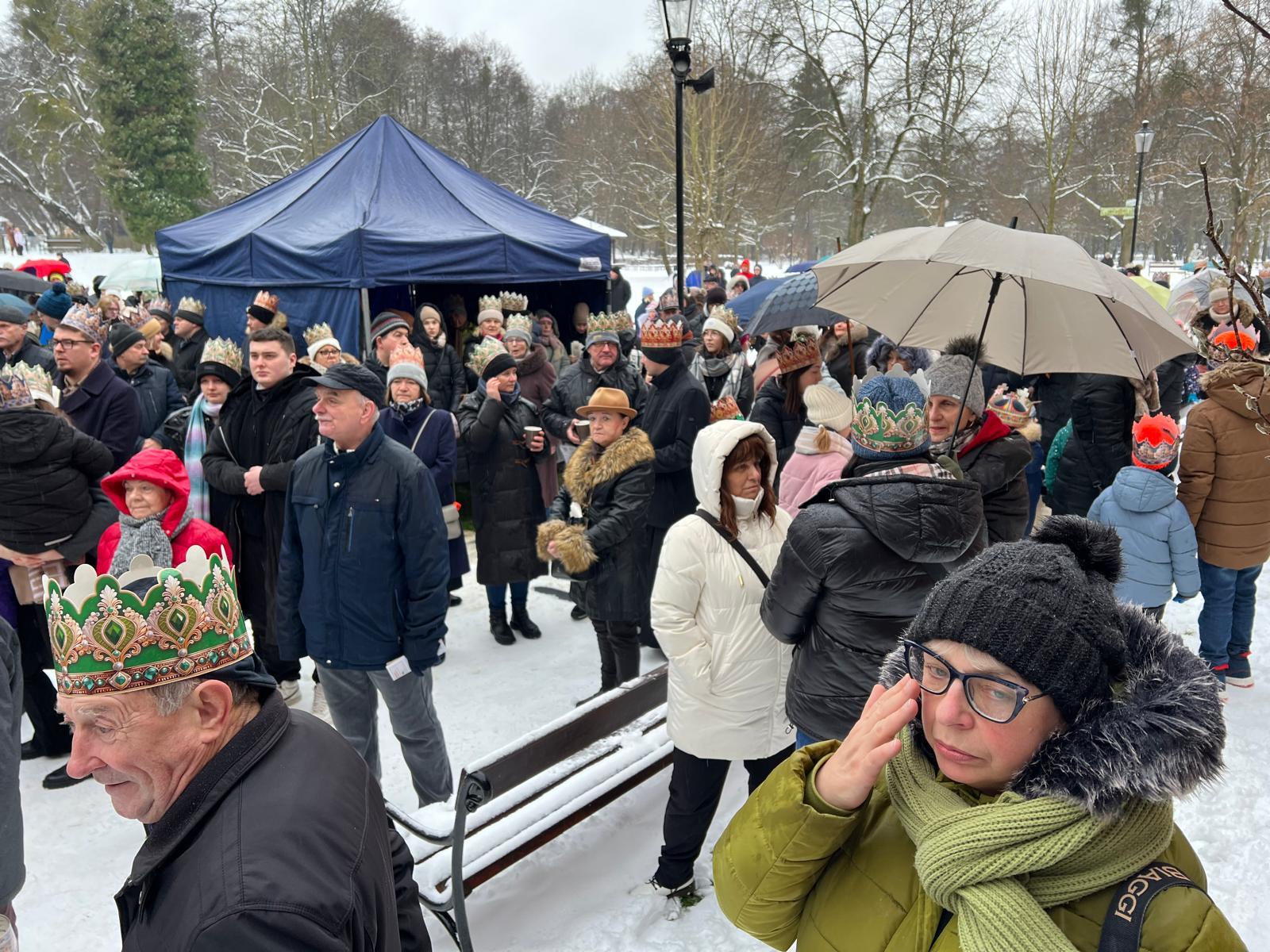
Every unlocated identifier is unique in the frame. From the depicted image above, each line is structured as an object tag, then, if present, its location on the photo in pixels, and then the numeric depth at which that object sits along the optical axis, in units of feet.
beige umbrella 9.59
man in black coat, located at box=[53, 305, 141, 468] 16.03
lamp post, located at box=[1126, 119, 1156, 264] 63.46
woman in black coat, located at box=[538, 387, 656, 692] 13.33
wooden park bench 9.00
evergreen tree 102.01
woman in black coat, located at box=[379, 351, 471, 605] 16.22
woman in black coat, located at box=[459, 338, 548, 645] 16.96
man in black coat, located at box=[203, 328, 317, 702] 13.78
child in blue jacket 13.57
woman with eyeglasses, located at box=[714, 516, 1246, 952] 3.69
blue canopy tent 28.25
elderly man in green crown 4.26
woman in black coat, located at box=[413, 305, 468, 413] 24.66
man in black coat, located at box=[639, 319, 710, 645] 16.16
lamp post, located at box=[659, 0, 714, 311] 21.67
